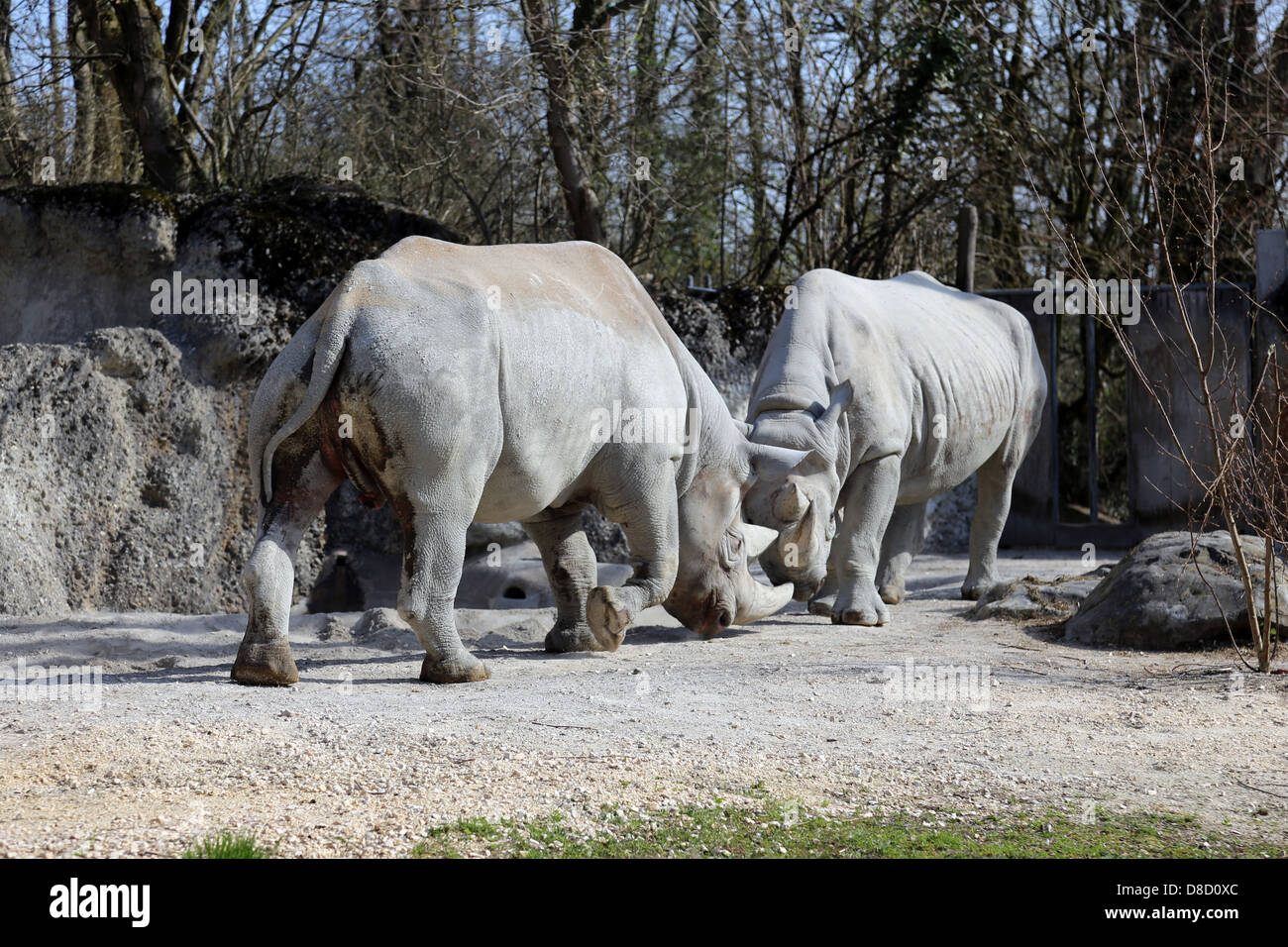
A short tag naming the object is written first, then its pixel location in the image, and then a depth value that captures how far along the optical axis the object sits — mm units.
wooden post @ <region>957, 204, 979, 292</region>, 11703
